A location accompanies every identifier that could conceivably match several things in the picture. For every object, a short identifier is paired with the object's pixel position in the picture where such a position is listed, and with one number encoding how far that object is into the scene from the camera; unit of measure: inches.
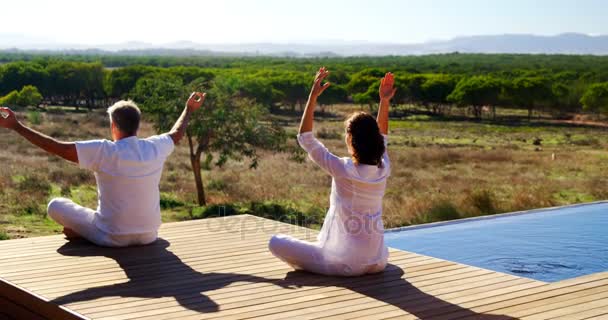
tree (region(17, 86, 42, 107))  1807.3
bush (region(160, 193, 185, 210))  567.5
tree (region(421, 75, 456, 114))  2267.5
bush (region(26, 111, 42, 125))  1288.1
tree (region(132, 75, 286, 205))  613.9
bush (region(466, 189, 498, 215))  515.2
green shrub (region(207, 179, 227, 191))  684.7
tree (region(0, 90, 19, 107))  1772.9
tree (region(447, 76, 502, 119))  2117.4
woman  182.5
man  204.1
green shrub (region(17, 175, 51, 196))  575.8
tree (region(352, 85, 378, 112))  2191.2
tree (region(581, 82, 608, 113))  1955.0
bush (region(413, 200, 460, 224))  476.4
